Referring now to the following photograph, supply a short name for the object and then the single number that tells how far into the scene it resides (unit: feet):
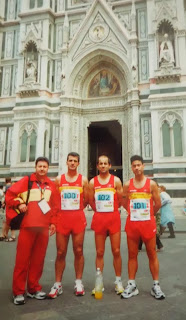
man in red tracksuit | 10.73
